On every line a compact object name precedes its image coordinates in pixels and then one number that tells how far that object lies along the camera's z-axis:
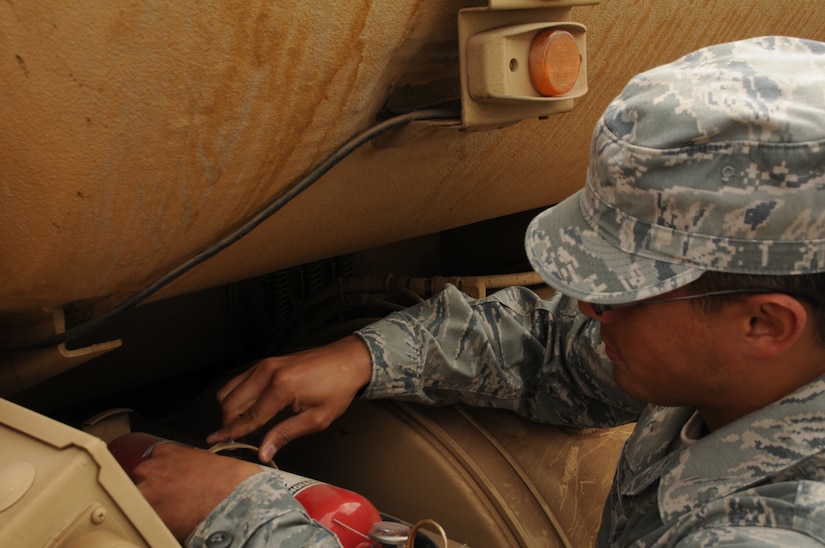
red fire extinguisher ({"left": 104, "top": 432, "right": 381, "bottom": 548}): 1.06
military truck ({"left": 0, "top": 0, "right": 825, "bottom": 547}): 0.74
